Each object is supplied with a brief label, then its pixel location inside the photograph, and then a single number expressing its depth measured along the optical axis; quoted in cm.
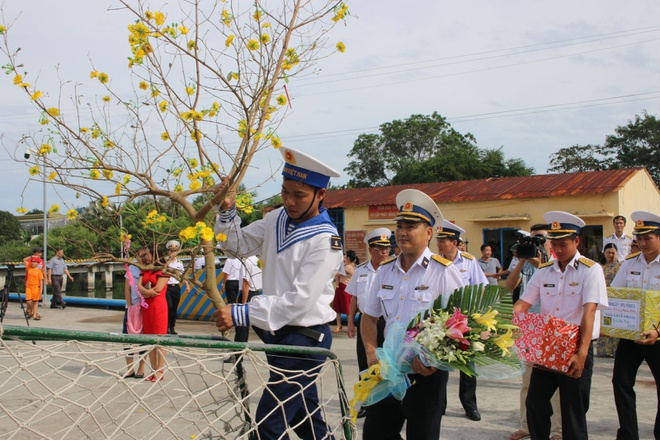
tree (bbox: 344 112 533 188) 4775
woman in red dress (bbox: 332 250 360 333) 1026
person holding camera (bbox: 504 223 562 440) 548
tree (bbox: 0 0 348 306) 416
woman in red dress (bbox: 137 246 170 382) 792
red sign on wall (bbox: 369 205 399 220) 2188
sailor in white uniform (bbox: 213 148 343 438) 313
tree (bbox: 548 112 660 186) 3497
